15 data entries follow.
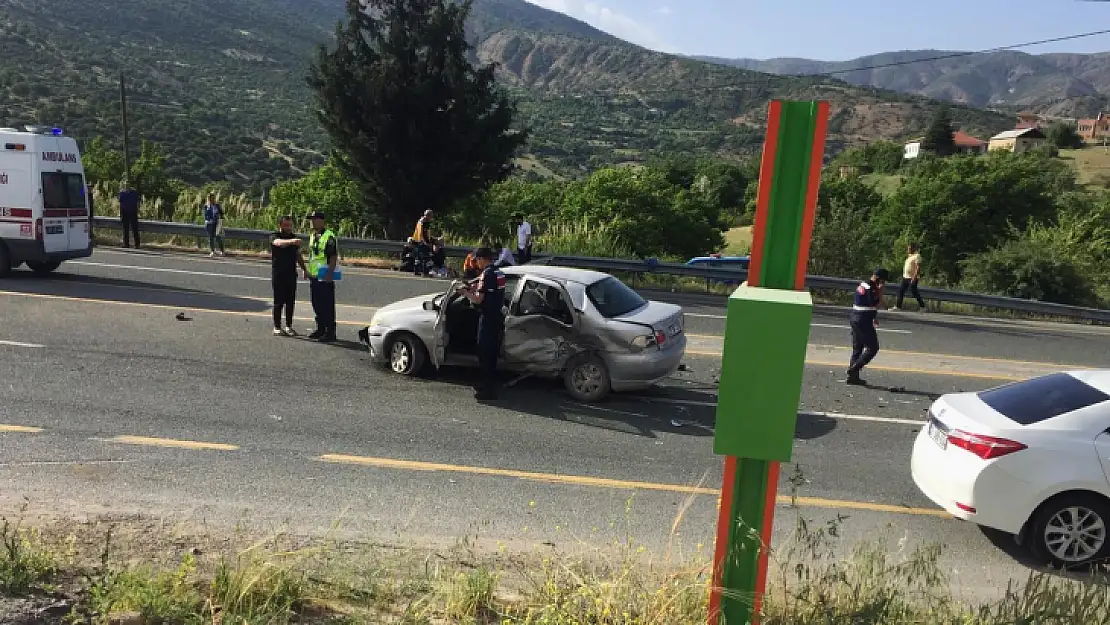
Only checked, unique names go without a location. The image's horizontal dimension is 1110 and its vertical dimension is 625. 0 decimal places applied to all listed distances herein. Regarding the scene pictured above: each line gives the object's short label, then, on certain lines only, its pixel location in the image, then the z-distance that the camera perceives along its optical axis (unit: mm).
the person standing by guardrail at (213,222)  20297
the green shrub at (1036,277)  22828
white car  5836
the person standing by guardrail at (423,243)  18688
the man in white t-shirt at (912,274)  18312
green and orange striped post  3607
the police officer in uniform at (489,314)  9273
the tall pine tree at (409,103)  21938
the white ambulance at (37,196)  14508
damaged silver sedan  9359
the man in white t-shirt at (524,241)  19203
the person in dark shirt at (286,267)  11727
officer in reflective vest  11648
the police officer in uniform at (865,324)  10859
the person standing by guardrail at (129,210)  20484
